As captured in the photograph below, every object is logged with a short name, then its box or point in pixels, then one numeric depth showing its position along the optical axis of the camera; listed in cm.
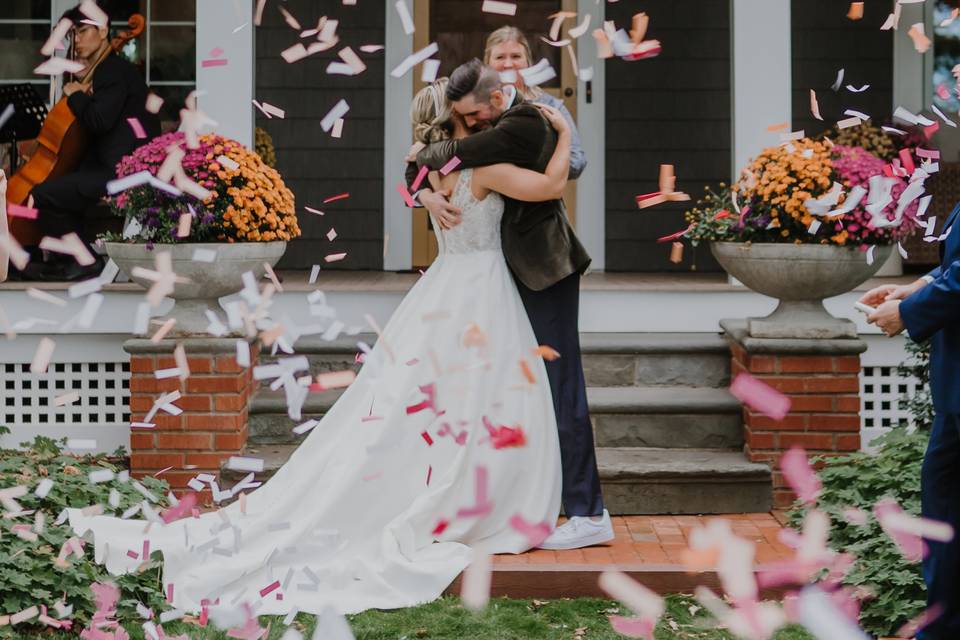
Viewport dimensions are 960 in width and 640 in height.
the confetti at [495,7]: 870
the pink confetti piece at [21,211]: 730
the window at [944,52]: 916
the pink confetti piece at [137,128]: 690
